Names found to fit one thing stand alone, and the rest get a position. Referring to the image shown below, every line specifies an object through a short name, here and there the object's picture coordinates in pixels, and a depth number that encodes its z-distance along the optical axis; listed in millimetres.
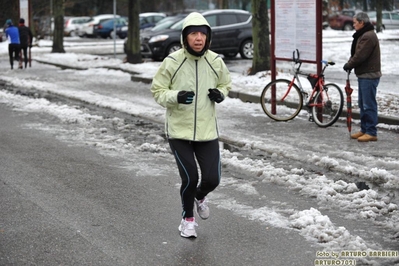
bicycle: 12320
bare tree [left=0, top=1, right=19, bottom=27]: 42506
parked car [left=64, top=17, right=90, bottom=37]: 55381
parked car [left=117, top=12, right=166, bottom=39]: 50825
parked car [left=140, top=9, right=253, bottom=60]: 27359
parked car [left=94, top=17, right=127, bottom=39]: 53156
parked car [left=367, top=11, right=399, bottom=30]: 37238
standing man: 11016
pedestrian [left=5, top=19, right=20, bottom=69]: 26891
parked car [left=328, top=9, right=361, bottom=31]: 52719
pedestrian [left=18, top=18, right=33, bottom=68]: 26938
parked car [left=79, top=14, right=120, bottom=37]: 53812
